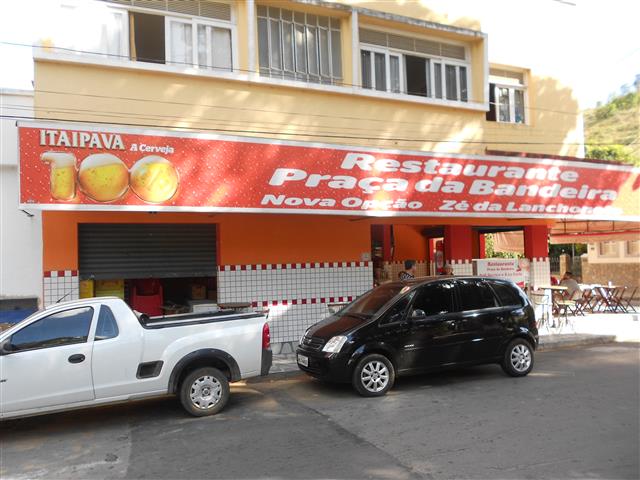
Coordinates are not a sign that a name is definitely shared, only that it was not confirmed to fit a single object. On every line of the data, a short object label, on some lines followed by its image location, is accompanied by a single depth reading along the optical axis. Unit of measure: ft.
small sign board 40.68
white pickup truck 19.24
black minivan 24.38
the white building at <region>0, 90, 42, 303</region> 29.84
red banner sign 25.07
